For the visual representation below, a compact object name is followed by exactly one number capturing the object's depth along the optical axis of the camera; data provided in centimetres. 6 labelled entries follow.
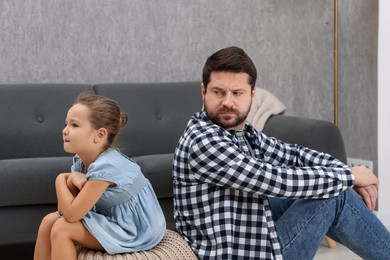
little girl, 302
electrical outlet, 587
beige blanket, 511
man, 303
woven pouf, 301
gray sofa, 433
